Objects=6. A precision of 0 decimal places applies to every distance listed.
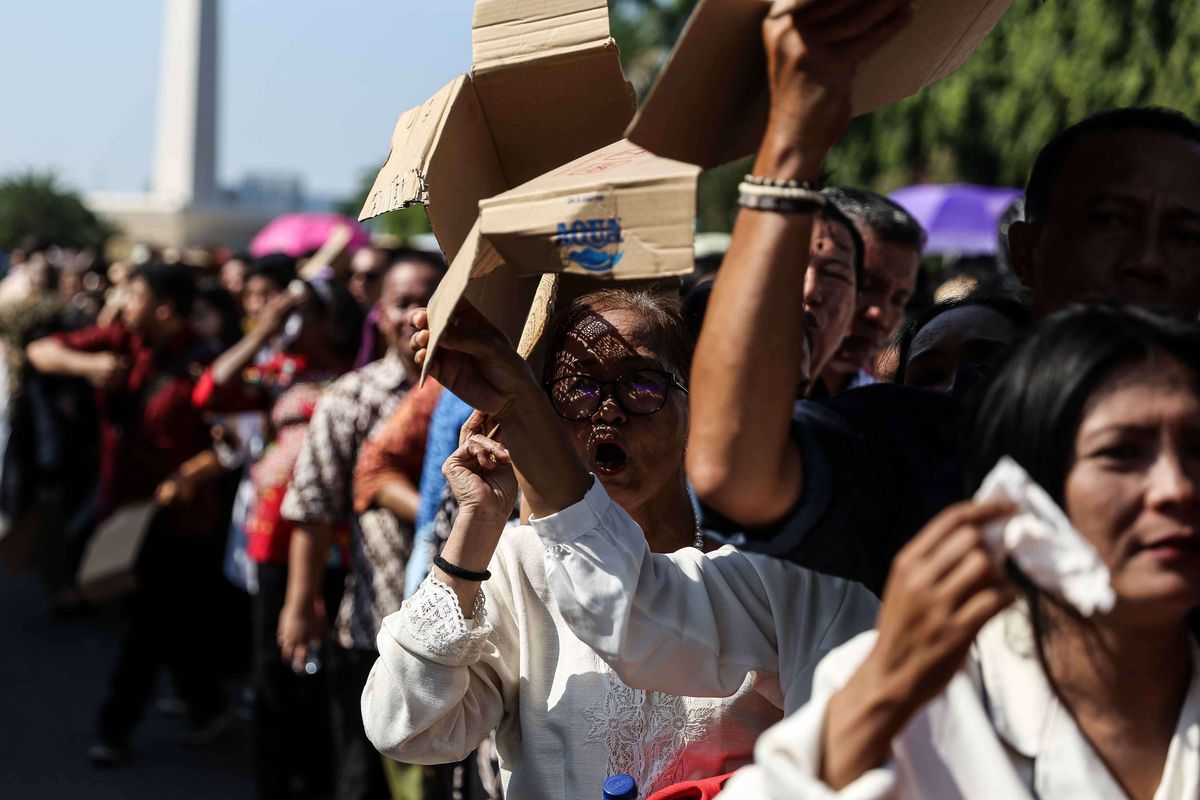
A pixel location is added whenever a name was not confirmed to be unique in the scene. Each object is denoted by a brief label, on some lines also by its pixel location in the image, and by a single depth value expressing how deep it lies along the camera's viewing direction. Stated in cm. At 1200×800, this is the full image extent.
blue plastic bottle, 221
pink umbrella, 1301
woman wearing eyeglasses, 217
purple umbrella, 1154
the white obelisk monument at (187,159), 5597
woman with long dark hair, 136
